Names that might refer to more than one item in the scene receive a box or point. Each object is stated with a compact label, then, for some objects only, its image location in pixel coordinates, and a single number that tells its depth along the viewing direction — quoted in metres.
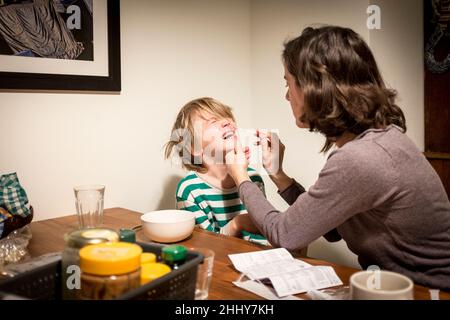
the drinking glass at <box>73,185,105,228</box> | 1.33
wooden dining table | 0.84
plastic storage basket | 0.62
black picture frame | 1.40
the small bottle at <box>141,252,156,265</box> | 0.71
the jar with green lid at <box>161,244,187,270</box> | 0.73
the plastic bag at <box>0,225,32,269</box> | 1.03
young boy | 1.54
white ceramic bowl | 1.15
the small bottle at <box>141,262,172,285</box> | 0.66
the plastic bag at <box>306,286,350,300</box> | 0.79
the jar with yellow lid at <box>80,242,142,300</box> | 0.60
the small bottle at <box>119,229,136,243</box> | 0.83
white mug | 0.62
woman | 0.93
